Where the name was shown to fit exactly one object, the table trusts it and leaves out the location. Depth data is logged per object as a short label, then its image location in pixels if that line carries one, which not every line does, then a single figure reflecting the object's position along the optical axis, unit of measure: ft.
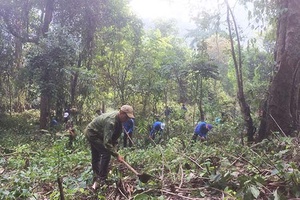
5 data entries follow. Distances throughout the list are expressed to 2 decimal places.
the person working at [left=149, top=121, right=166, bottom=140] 27.91
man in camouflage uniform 12.04
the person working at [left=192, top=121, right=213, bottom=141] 24.99
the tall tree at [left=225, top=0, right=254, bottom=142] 19.30
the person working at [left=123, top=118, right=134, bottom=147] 24.49
